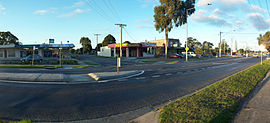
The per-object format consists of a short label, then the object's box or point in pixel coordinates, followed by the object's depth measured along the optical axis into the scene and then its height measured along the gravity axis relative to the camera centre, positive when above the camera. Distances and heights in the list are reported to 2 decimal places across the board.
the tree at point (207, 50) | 61.77 +2.33
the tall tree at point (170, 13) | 39.62 +11.35
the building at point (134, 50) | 48.59 +2.22
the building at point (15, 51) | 42.28 +1.59
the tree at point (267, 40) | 49.97 +5.29
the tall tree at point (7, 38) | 64.94 +7.89
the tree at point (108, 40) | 96.25 +10.21
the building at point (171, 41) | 80.89 +8.16
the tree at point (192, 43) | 69.94 +5.86
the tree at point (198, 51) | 49.23 +1.51
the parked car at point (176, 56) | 46.12 -0.06
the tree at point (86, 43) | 100.08 +8.67
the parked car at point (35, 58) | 27.23 -0.42
